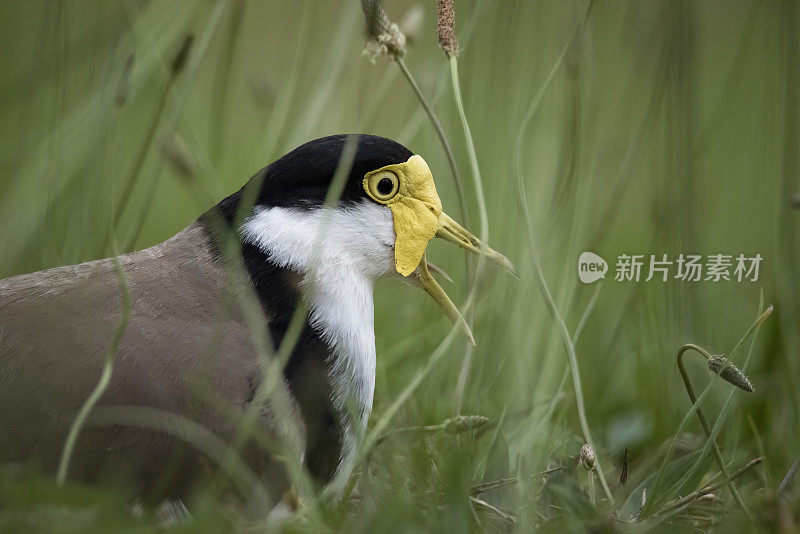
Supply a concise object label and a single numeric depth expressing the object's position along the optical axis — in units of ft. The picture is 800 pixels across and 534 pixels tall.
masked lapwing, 11.32
